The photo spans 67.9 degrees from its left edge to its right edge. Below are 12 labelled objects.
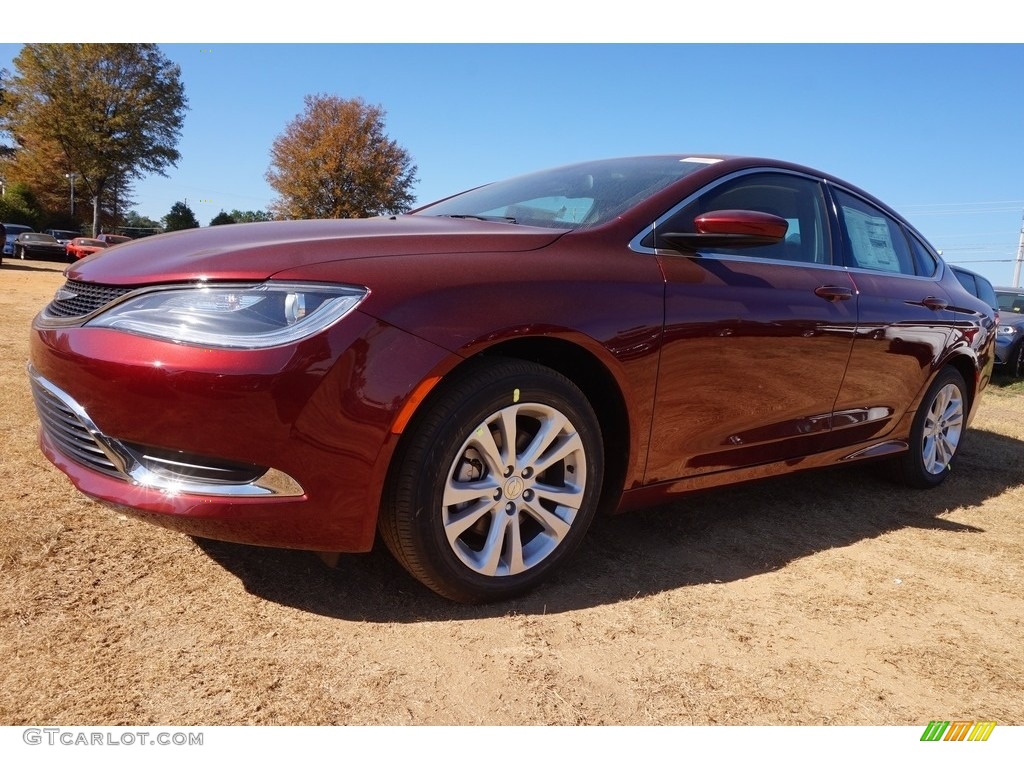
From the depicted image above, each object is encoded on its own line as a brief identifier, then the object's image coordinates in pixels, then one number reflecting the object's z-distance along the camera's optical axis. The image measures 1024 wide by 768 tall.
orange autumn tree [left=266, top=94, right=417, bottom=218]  38.31
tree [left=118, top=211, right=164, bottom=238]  47.10
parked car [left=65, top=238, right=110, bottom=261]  27.48
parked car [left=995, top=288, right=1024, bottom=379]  11.35
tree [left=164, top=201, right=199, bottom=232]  44.78
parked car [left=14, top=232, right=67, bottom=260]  28.50
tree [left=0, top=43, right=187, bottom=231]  33.97
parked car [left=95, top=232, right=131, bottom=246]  27.44
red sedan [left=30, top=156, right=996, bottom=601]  2.02
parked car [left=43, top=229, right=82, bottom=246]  33.26
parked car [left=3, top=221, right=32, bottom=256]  29.70
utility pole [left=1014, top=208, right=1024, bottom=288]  44.09
